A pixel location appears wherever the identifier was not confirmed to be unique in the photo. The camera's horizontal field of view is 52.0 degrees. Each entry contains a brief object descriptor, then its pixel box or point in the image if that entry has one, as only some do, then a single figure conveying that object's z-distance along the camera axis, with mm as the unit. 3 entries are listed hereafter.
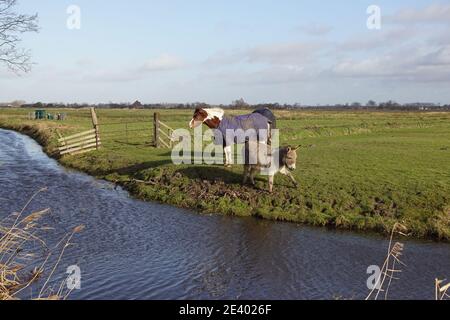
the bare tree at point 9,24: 14580
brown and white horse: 21203
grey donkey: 19234
